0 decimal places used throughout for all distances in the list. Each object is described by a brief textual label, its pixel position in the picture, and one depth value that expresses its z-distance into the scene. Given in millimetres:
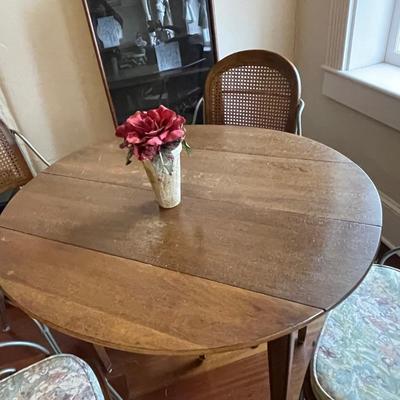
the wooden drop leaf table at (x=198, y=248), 726
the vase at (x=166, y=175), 906
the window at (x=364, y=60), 1620
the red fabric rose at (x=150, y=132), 848
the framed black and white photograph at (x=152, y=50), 1864
